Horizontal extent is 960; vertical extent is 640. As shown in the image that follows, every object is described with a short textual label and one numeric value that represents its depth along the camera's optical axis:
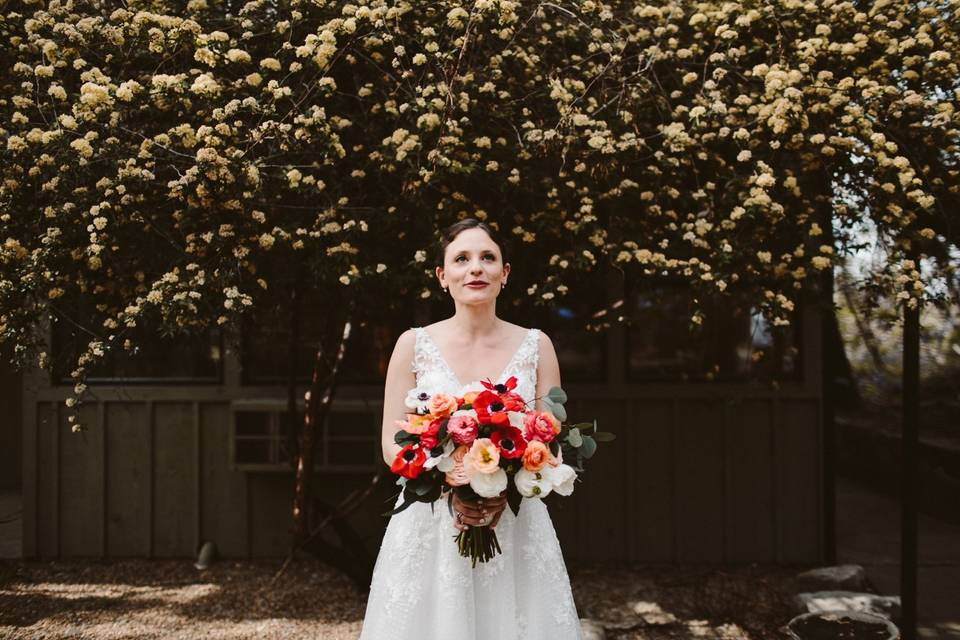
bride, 2.66
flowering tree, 3.82
